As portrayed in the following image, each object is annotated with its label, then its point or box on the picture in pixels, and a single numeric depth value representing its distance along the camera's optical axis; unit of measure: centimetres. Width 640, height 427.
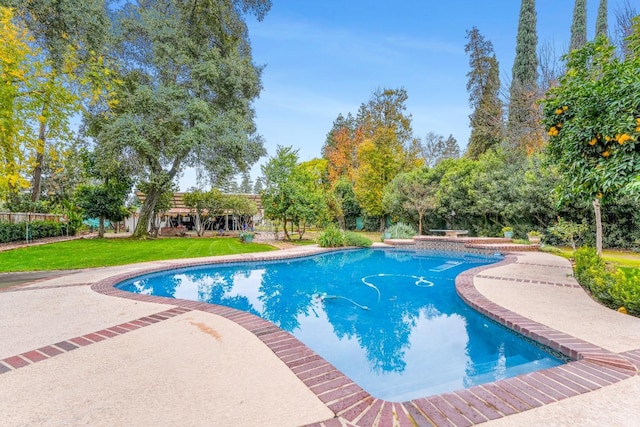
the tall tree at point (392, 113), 2892
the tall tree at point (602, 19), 2216
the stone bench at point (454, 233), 1938
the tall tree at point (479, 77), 2774
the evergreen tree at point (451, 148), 4421
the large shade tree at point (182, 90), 1709
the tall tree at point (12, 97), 483
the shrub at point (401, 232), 2034
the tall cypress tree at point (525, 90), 1451
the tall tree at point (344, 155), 3434
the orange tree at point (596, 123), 426
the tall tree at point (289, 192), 1888
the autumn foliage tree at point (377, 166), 2677
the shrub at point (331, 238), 1650
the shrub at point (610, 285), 507
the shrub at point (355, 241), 1689
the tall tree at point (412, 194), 2172
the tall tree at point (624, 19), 1223
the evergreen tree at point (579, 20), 2170
